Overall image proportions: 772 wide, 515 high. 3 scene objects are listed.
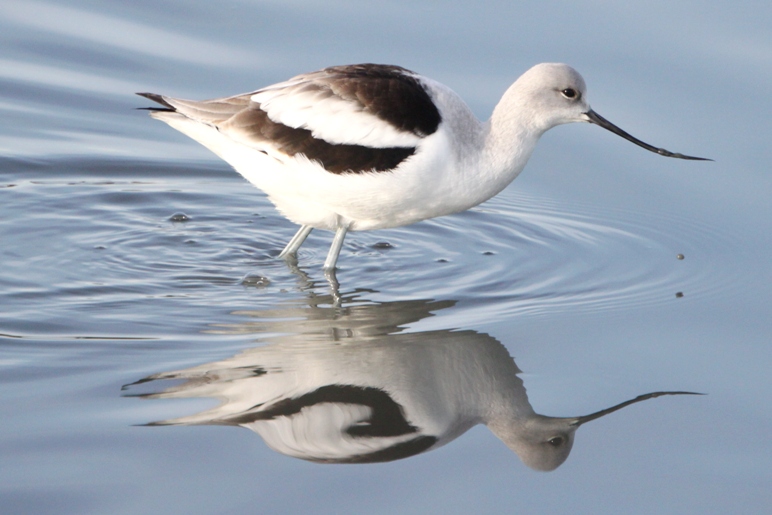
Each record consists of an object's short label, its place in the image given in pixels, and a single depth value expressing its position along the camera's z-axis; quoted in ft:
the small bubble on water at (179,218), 50.90
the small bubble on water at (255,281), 44.09
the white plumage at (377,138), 41.81
